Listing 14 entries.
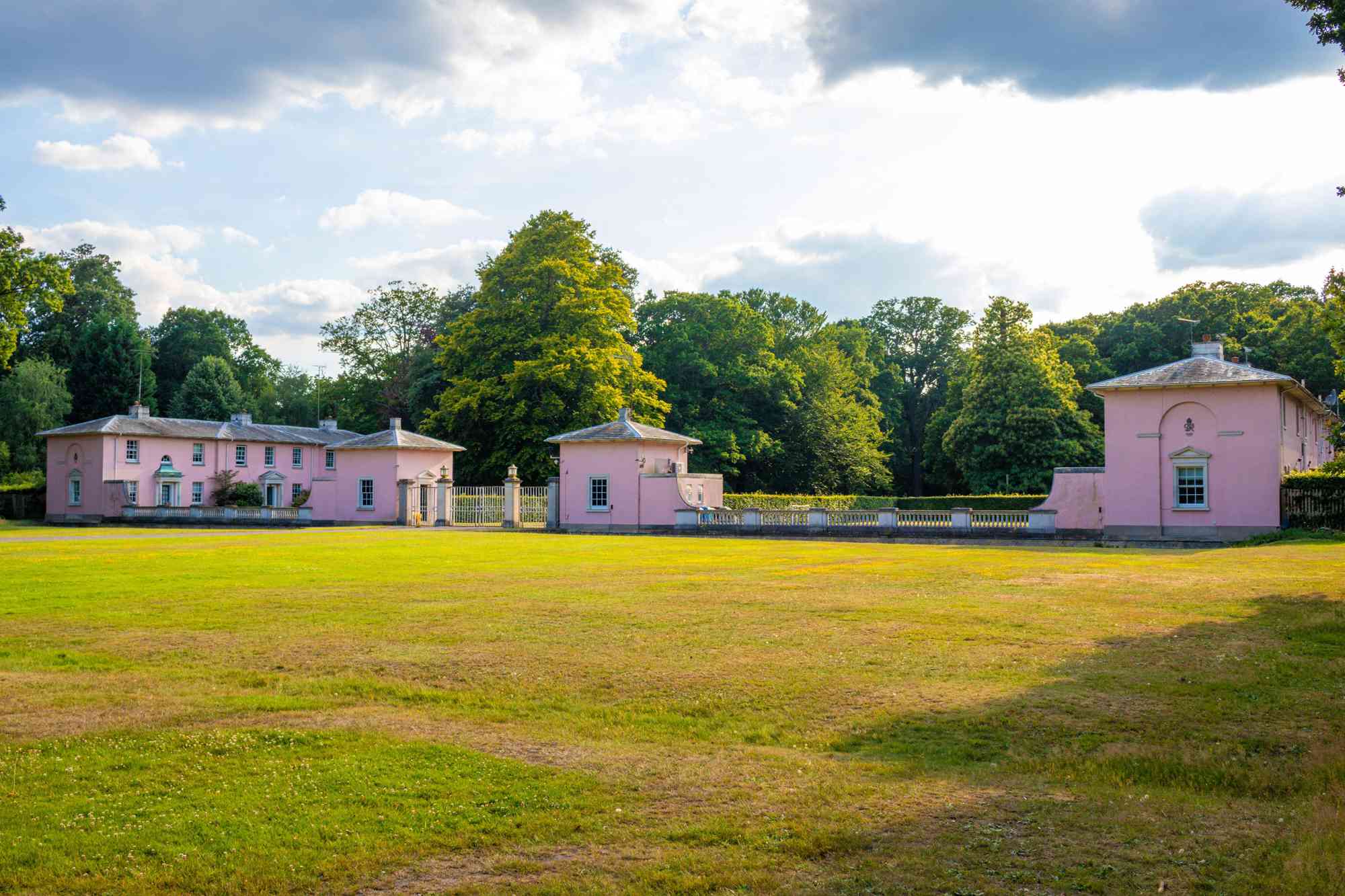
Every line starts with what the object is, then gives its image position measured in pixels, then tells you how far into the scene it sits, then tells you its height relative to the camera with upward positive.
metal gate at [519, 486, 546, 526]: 43.09 -1.27
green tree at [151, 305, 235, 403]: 79.31 +10.31
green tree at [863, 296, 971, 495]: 74.06 +8.51
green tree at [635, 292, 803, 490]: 56.84 +5.72
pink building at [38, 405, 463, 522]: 47.59 +0.65
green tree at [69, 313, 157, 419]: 70.06 +7.15
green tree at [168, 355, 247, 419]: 71.69 +5.53
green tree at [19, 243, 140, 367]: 71.04 +12.18
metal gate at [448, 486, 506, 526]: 44.62 -1.16
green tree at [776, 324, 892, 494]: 59.50 +2.36
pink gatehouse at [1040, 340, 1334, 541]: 30.39 +0.63
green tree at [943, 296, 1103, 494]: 51.09 +2.96
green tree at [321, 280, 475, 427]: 65.94 +9.26
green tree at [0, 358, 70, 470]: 61.91 +4.05
